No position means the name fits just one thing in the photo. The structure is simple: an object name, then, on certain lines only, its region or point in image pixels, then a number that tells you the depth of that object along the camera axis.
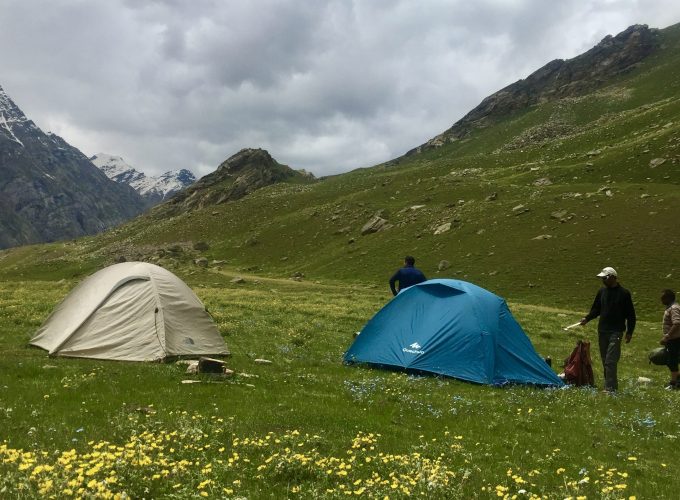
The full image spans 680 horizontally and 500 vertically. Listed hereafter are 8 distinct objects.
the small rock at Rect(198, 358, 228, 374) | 15.56
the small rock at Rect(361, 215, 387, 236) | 81.69
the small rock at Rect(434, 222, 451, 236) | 70.26
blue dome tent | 16.98
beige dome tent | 17.58
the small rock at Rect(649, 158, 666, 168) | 69.69
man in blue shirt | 22.53
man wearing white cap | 16.38
